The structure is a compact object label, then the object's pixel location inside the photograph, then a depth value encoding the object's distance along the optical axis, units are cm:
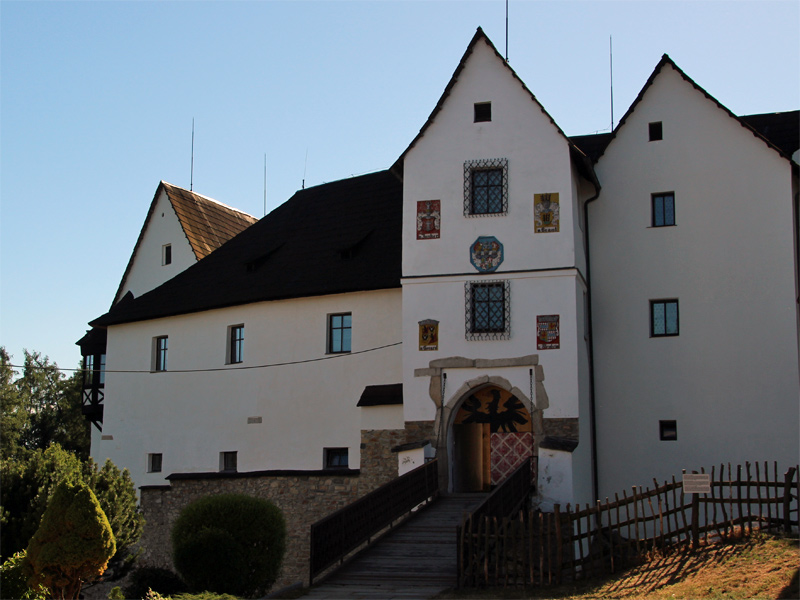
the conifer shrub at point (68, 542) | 1792
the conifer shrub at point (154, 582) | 2291
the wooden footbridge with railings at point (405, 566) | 1692
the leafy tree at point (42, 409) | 6000
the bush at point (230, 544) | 1850
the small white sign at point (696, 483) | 1770
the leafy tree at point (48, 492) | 2511
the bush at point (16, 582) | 1852
